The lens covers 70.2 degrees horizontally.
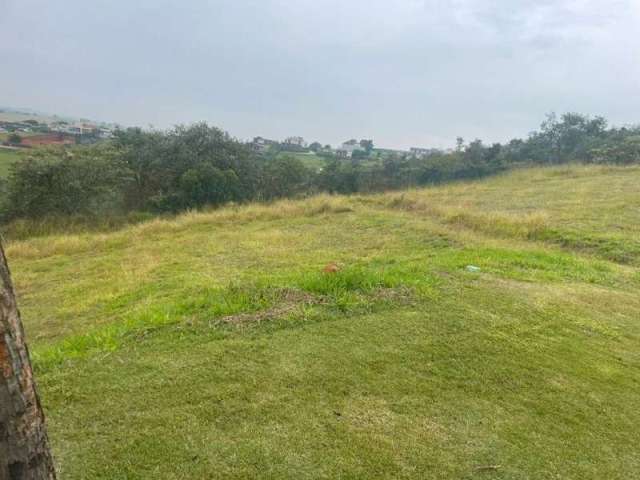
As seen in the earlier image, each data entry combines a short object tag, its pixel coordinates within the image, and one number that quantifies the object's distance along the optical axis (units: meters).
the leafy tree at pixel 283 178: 23.61
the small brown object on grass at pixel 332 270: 4.88
